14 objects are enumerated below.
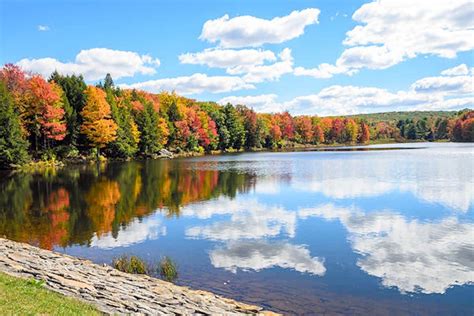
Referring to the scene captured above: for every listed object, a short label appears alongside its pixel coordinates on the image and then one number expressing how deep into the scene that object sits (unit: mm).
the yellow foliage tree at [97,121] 72875
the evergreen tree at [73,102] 70938
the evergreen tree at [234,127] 120312
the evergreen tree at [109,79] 141525
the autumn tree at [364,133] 178400
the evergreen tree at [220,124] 116125
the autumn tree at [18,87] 63406
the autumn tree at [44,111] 64438
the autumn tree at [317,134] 159625
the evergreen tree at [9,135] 55281
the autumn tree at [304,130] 155125
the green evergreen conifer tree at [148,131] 86500
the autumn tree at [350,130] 172625
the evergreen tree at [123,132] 78000
